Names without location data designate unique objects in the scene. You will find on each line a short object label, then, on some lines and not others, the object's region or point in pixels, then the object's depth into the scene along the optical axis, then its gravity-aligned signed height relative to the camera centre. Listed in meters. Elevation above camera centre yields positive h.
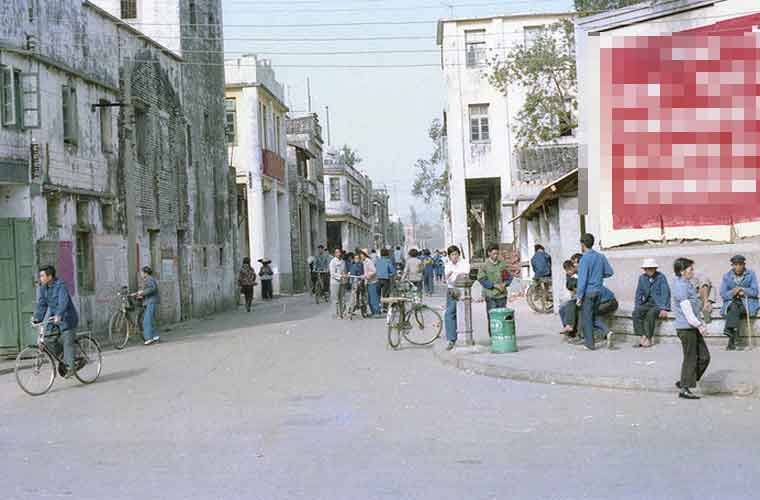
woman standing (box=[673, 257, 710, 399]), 10.70 -0.91
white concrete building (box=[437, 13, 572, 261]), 45.91 +6.95
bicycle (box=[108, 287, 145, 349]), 21.23 -1.18
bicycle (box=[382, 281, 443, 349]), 17.73 -1.18
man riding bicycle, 13.99 -0.53
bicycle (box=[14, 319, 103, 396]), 13.42 -1.27
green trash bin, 15.43 -1.22
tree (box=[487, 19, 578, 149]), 35.78 +6.33
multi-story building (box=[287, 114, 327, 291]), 53.62 +4.17
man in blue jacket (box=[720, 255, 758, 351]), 14.79 -0.79
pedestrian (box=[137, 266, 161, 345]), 21.11 -0.72
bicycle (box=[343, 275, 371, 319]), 26.58 -1.04
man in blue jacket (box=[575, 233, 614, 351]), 15.46 -0.51
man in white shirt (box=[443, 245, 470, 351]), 16.22 -0.53
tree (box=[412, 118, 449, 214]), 60.58 +5.36
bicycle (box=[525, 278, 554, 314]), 24.98 -1.12
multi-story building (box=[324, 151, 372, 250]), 75.56 +4.45
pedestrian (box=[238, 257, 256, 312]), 33.94 -0.56
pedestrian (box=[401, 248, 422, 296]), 26.55 -0.27
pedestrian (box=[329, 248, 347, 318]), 26.31 -0.55
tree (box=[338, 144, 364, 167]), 100.71 +10.72
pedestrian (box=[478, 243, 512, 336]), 16.84 -0.47
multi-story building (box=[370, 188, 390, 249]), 110.19 +5.08
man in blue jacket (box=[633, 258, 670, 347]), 15.57 -0.83
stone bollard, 15.98 -0.63
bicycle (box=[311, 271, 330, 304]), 36.62 -1.02
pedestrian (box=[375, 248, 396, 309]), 27.31 -0.37
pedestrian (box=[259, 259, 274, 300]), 40.00 -0.66
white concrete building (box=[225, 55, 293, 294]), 44.47 +5.01
